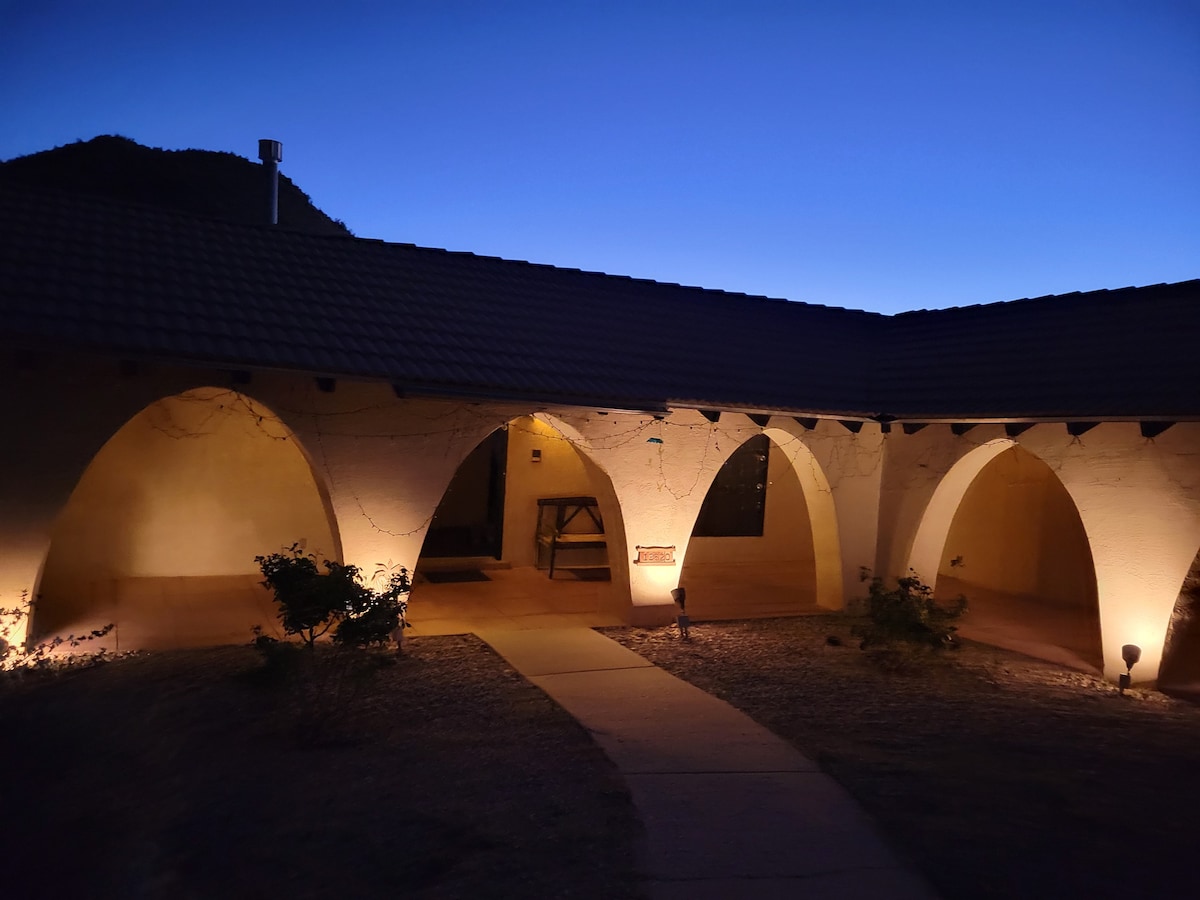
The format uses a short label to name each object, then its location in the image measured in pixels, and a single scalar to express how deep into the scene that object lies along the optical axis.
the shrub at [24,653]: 7.82
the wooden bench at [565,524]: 14.05
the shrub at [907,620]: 9.60
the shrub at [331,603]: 7.05
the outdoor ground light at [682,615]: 10.66
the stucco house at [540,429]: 8.38
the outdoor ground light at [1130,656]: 9.41
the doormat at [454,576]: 13.30
